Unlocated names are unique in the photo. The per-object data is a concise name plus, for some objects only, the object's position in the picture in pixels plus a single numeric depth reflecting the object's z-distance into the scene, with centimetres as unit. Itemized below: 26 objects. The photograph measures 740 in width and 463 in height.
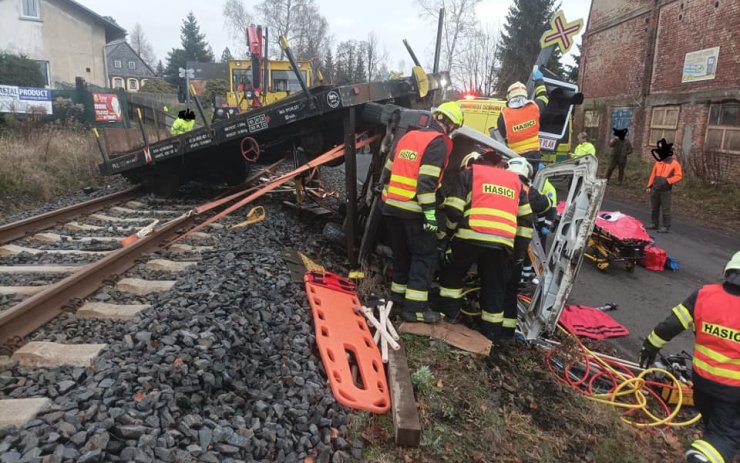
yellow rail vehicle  1548
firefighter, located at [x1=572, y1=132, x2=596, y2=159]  939
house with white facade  2861
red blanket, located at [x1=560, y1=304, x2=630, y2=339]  502
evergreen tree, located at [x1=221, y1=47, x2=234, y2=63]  6988
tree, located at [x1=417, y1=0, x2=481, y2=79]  3738
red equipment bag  729
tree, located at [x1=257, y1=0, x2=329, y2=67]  4475
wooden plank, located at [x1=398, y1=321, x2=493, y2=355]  421
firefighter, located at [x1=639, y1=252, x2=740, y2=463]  286
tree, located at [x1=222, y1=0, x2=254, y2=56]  4839
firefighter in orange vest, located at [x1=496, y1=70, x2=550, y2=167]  655
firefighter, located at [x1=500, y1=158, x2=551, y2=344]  455
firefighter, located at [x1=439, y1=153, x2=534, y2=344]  414
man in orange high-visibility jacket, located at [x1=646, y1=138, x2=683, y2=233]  937
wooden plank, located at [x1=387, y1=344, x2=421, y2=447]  287
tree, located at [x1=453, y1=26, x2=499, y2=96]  3800
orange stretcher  319
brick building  1425
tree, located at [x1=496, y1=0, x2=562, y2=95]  3241
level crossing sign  761
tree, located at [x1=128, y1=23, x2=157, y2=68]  8888
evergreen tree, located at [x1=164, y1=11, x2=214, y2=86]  5925
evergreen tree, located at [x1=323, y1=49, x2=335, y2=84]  3988
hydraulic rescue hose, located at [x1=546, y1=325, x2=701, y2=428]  362
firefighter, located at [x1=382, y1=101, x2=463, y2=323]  434
